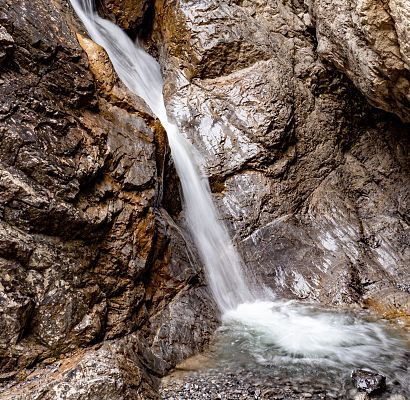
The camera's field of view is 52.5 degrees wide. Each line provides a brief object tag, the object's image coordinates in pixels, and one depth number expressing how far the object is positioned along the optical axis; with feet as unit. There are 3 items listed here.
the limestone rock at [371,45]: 16.09
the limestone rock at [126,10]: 28.40
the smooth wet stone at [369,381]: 12.26
